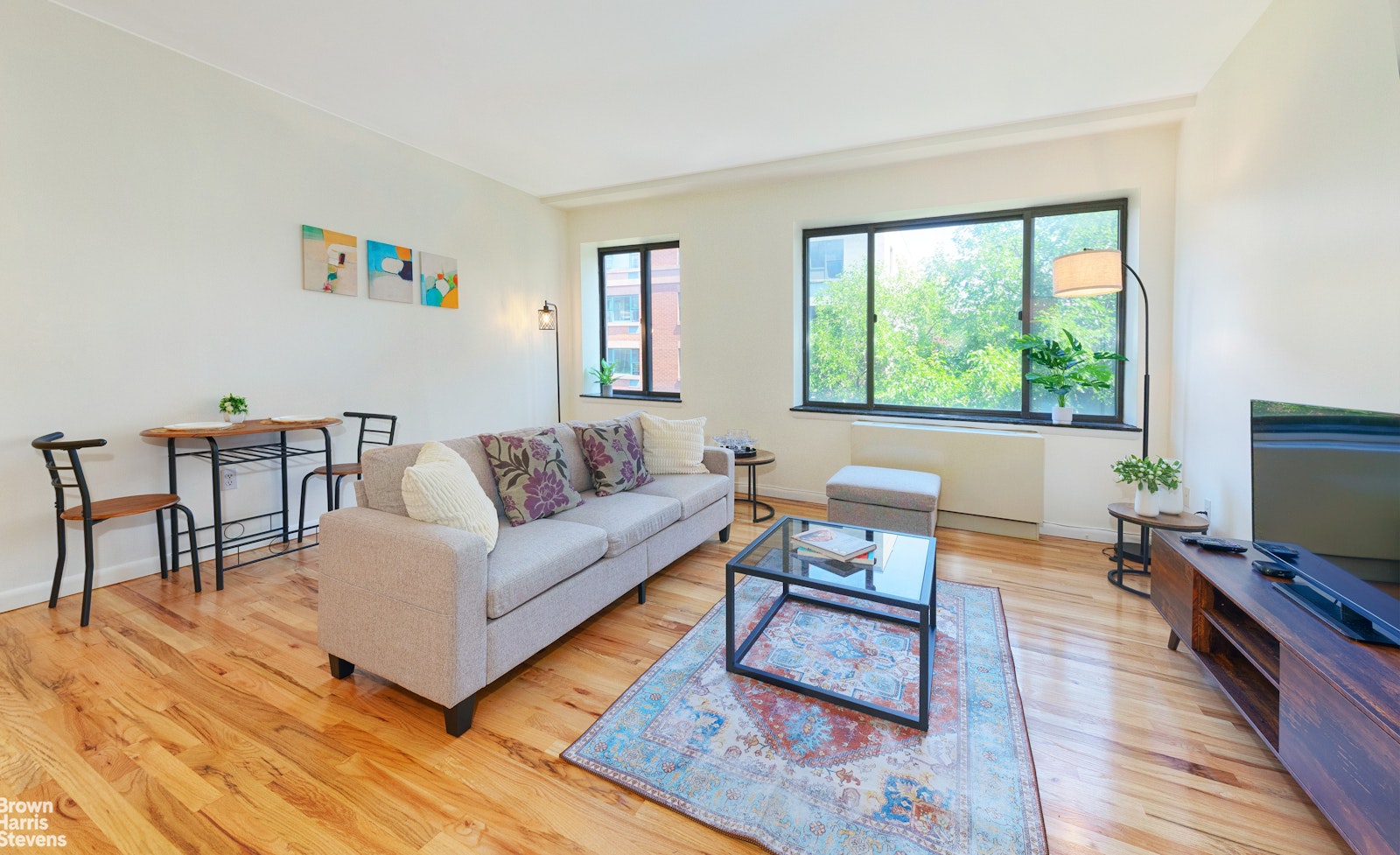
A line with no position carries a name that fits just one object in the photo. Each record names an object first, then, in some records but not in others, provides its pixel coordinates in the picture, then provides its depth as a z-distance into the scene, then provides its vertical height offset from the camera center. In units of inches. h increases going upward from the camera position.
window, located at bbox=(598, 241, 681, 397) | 215.3 +37.1
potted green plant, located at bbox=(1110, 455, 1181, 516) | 110.6 -13.3
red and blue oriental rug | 57.5 -40.7
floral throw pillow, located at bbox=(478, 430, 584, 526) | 99.9 -11.8
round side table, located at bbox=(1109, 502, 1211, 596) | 106.0 -20.9
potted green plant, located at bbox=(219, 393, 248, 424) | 123.6 +0.8
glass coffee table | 73.7 -24.1
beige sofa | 69.8 -24.3
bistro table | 113.4 -8.6
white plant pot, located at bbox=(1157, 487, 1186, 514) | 111.0 -17.5
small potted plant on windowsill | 223.8 +14.5
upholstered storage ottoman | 135.7 -21.6
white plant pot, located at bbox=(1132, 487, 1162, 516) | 112.3 -18.4
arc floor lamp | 120.4 +29.7
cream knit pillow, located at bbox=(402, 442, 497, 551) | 77.8 -12.0
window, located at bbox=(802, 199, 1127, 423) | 153.4 +29.5
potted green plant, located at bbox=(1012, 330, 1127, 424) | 146.1 +11.5
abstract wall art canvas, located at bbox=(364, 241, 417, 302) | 159.2 +40.0
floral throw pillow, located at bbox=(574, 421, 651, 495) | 121.4 -9.9
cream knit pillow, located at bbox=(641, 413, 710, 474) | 137.6 -8.6
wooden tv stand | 46.4 -28.2
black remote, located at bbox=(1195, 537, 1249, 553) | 82.7 -19.7
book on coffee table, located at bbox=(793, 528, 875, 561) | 91.5 -22.2
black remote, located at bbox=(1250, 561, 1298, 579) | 72.2 -20.3
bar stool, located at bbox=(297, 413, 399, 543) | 141.7 -7.8
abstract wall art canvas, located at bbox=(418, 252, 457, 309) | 172.7 +40.6
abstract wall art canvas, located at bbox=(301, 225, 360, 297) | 143.6 +39.0
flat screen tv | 55.8 -11.0
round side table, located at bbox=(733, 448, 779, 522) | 160.7 -14.7
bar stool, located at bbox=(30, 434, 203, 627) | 96.3 -17.5
